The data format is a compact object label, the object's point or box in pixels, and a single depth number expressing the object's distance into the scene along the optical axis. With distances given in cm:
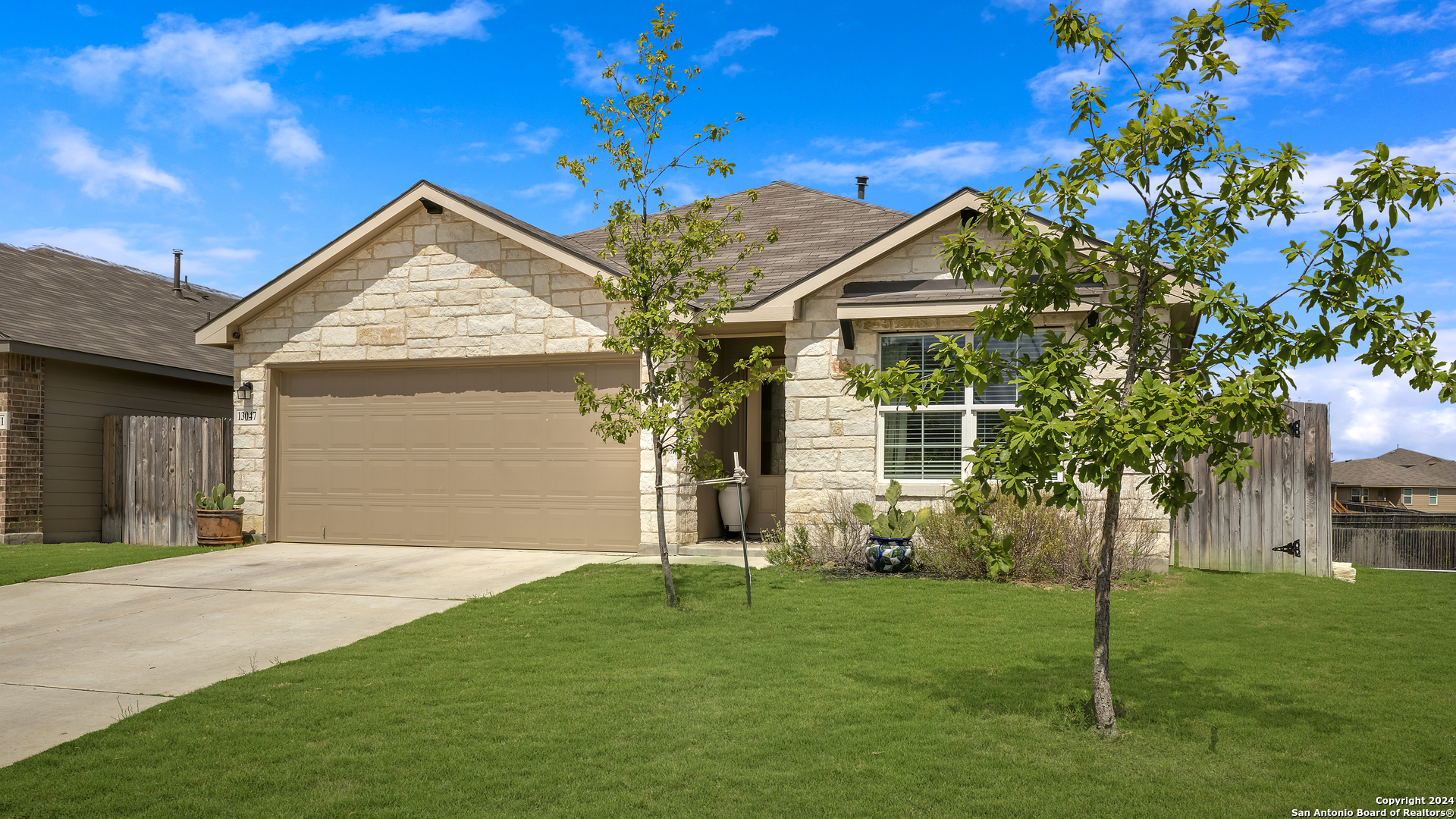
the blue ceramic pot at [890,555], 1066
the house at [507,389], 1145
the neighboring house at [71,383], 1416
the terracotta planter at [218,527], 1334
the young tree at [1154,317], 451
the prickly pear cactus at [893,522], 1065
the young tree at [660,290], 853
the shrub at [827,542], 1093
